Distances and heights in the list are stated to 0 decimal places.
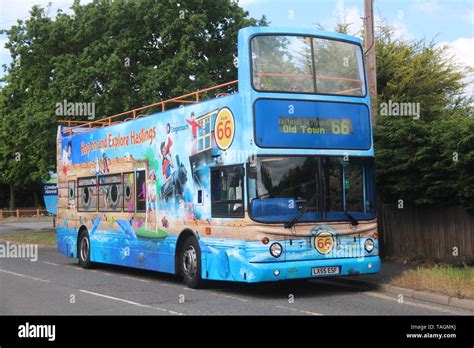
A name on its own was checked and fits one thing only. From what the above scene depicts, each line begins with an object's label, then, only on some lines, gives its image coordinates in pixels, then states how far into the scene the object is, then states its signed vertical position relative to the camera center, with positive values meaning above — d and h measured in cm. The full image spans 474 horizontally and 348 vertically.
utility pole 1520 +363
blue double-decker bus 1112 +57
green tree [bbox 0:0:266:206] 2488 +610
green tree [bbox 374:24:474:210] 1297 +84
